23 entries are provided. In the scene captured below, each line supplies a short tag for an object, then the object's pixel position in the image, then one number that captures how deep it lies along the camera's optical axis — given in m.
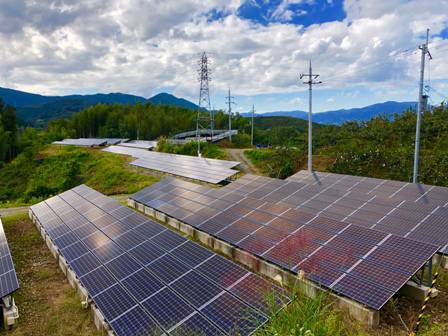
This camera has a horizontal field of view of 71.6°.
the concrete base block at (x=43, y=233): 15.70
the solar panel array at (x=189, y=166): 24.40
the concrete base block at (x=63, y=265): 11.86
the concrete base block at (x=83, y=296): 9.44
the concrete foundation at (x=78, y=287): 8.10
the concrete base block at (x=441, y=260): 9.95
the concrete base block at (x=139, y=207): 18.90
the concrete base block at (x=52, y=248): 13.36
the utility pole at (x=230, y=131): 49.94
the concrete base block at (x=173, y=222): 15.39
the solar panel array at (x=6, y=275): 8.75
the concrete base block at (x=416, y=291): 8.19
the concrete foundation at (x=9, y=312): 8.80
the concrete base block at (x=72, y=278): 10.74
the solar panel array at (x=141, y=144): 51.41
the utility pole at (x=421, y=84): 17.36
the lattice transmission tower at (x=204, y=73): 40.22
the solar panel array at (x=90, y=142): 57.81
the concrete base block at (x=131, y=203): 19.92
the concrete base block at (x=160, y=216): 16.57
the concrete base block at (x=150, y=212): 17.68
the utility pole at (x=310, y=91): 21.64
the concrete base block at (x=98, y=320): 7.99
